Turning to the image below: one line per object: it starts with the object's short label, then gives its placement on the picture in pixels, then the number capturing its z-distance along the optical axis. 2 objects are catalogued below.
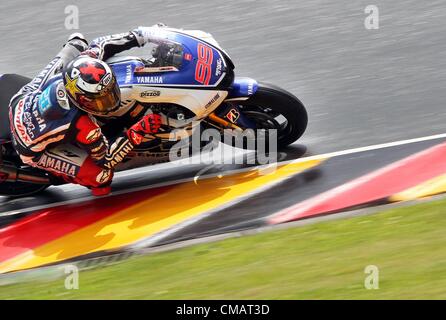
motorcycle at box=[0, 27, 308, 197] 15.70
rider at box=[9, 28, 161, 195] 15.25
